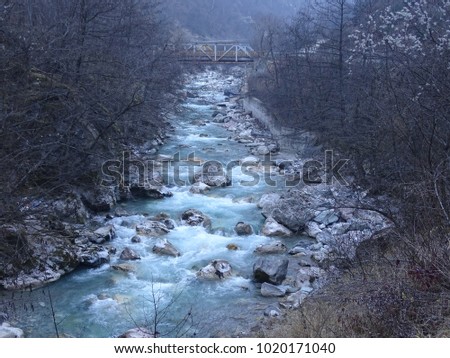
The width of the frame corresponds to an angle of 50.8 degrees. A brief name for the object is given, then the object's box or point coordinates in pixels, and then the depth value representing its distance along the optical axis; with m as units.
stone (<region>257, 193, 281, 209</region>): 12.10
